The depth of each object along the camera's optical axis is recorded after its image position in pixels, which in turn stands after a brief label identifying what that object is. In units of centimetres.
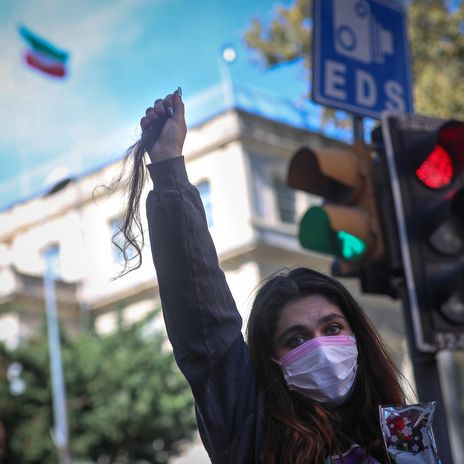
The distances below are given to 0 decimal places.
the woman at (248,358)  212
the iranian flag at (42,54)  1862
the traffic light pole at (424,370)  419
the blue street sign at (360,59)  525
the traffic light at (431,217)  416
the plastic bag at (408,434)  201
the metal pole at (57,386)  1953
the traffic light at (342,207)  439
